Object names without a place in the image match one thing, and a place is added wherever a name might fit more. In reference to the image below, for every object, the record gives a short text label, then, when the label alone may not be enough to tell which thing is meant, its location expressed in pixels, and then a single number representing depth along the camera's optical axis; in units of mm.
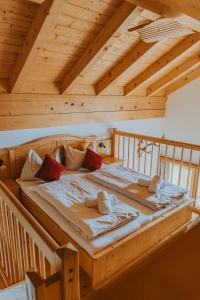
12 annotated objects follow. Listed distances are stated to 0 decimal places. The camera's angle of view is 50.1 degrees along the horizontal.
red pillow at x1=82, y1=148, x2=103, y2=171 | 3312
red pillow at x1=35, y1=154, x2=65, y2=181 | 2867
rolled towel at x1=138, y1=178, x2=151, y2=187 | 2609
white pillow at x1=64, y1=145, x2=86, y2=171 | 3395
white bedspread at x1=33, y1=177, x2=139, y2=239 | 1846
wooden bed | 1670
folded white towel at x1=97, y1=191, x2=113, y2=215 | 2030
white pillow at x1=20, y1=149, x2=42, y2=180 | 2953
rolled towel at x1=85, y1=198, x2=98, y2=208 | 2141
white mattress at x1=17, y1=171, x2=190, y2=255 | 1721
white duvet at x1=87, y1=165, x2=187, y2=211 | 2287
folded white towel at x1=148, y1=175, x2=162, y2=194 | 2456
